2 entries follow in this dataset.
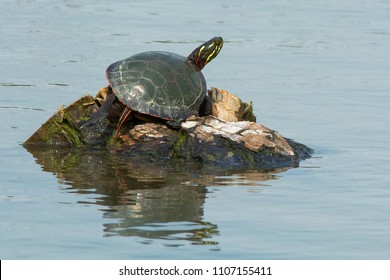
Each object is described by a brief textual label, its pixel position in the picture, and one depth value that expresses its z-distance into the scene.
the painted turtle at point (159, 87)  11.87
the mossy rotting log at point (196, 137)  11.72
